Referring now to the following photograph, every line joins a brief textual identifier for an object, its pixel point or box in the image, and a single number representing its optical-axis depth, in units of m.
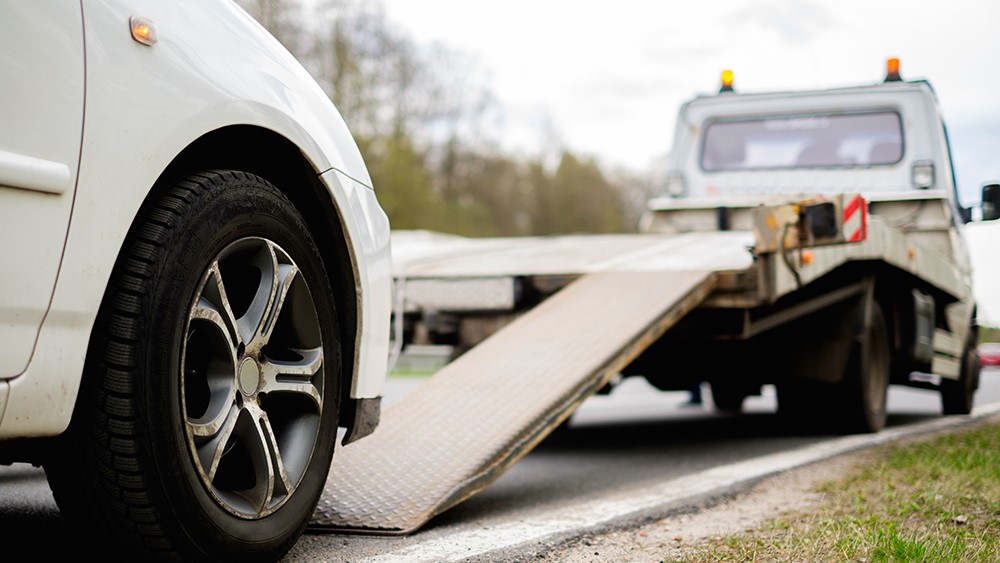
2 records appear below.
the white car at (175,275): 1.89
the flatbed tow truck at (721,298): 3.88
